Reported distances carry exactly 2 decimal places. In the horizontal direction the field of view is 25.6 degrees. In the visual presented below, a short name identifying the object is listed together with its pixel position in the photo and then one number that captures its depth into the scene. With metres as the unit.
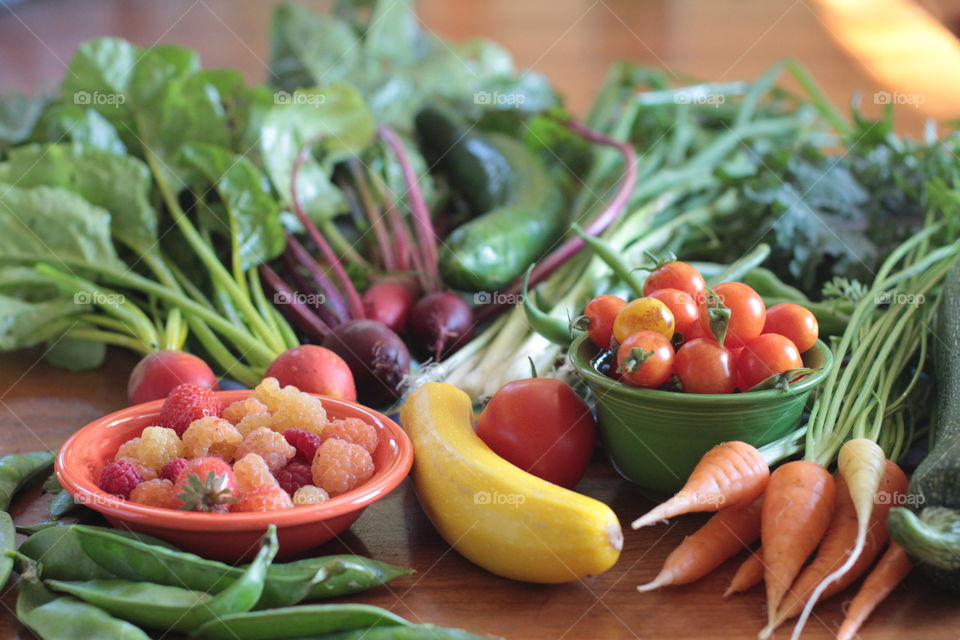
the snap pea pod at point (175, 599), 0.82
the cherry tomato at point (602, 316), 0.93
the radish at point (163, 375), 1.01
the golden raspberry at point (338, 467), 0.87
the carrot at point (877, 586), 0.84
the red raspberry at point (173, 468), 0.87
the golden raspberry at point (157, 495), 0.86
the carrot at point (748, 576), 0.87
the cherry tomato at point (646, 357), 0.88
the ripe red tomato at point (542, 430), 0.93
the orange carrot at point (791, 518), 0.86
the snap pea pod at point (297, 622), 0.82
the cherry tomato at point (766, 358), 0.89
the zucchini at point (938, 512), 0.83
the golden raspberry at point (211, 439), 0.88
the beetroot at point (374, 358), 1.04
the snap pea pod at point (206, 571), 0.84
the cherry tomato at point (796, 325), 0.91
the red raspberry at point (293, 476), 0.88
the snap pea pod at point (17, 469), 0.92
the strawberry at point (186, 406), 0.90
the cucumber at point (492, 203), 1.12
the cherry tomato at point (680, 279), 0.93
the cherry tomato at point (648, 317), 0.90
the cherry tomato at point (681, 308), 0.91
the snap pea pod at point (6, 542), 0.85
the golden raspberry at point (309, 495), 0.86
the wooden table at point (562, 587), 0.85
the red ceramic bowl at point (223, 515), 0.85
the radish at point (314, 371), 0.99
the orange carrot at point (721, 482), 0.87
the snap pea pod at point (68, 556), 0.85
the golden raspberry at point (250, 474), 0.86
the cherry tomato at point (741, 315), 0.90
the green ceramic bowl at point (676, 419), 0.89
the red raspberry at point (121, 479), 0.87
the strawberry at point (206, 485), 0.84
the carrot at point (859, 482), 0.84
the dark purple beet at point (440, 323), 1.09
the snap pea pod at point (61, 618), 0.82
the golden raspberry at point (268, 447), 0.88
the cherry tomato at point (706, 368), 0.89
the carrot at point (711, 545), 0.87
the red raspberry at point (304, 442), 0.89
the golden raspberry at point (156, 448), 0.88
